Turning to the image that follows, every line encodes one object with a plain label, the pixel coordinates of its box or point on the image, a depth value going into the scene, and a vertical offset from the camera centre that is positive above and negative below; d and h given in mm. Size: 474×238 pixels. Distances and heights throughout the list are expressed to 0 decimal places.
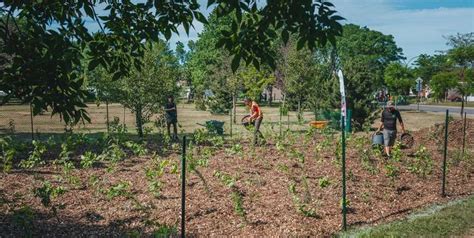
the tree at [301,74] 30703 +1191
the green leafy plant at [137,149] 10411 -1291
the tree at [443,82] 39666 +996
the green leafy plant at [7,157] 8234 -1185
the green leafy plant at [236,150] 10697 -1358
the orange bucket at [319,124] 17977 -1231
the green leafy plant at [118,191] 7055 -1511
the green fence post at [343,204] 6350 -1513
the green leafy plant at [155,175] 7234 -1485
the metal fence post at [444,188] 8479 -1739
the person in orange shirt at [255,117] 13438 -770
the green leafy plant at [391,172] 8974 -1526
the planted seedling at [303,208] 6637 -1663
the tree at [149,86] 18484 +208
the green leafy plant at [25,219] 5348 -1504
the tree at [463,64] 36906 +2409
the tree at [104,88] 18656 +129
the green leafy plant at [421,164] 9758 -1552
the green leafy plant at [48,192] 5865 -1423
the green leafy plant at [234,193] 6406 -1531
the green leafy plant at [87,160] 9091 -1359
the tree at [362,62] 22000 +4888
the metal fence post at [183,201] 5402 -1287
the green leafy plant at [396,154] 10141 -1341
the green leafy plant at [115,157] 9024 -1360
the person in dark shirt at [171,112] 17172 -764
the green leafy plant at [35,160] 9203 -1380
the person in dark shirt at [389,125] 11773 -834
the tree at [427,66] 78800 +4574
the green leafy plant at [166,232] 4995 -1548
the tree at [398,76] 58334 +2084
